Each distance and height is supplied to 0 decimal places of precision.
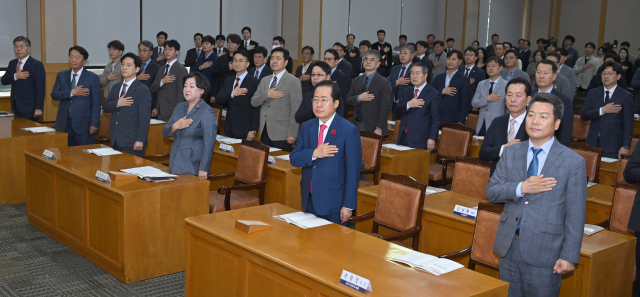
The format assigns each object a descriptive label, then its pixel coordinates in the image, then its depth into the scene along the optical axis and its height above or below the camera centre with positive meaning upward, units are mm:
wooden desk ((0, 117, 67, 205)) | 5906 -883
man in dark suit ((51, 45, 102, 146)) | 6180 -322
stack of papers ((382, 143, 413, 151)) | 5869 -678
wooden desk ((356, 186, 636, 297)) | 3178 -982
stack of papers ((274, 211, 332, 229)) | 3326 -829
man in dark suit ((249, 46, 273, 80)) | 7184 +156
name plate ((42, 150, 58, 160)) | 4871 -729
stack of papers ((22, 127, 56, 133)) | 6246 -670
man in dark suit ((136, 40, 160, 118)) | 8102 +28
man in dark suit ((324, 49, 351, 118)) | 7102 -3
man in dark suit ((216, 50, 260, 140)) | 6441 -293
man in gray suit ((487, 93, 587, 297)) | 2658 -556
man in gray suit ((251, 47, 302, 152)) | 6254 -313
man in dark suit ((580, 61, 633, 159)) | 6160 -293
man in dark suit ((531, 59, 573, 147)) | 4434 -34
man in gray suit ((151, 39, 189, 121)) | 7527 -155
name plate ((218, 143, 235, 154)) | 5444 -688
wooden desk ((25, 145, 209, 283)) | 4020 -1045
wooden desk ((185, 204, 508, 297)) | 2512 -861
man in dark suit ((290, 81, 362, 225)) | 3607 -514
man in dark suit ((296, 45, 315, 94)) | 8530 +143
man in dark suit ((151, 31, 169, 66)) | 10672 +481
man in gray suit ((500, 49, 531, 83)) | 8000 +296
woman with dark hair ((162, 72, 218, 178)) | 4527 -479
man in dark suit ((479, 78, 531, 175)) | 4043 -262
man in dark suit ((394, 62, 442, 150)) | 6020 -326
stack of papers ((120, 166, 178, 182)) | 4246 -756
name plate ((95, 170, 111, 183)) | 4145 -762
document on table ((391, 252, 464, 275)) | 2658 -847
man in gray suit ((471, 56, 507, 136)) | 6824 -148
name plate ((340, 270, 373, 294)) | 2385 -835
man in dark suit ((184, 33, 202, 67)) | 10578 +330
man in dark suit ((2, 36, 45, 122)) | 7027 -184
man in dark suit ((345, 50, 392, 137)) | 6449 -213
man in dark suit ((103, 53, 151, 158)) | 5395 -369
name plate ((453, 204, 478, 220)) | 3771 -836
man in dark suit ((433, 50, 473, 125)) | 7582 -124
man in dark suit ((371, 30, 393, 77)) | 11906 +435
